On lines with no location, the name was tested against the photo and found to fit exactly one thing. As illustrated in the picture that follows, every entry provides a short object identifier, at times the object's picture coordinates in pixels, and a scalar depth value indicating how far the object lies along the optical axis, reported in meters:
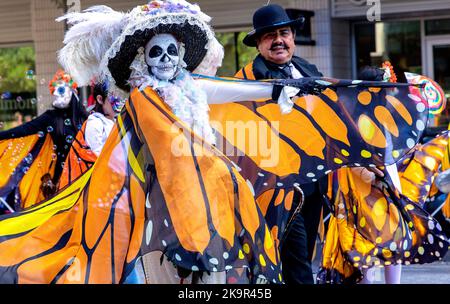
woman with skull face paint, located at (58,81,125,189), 11.81
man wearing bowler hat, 8.93
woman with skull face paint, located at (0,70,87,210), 13.94
